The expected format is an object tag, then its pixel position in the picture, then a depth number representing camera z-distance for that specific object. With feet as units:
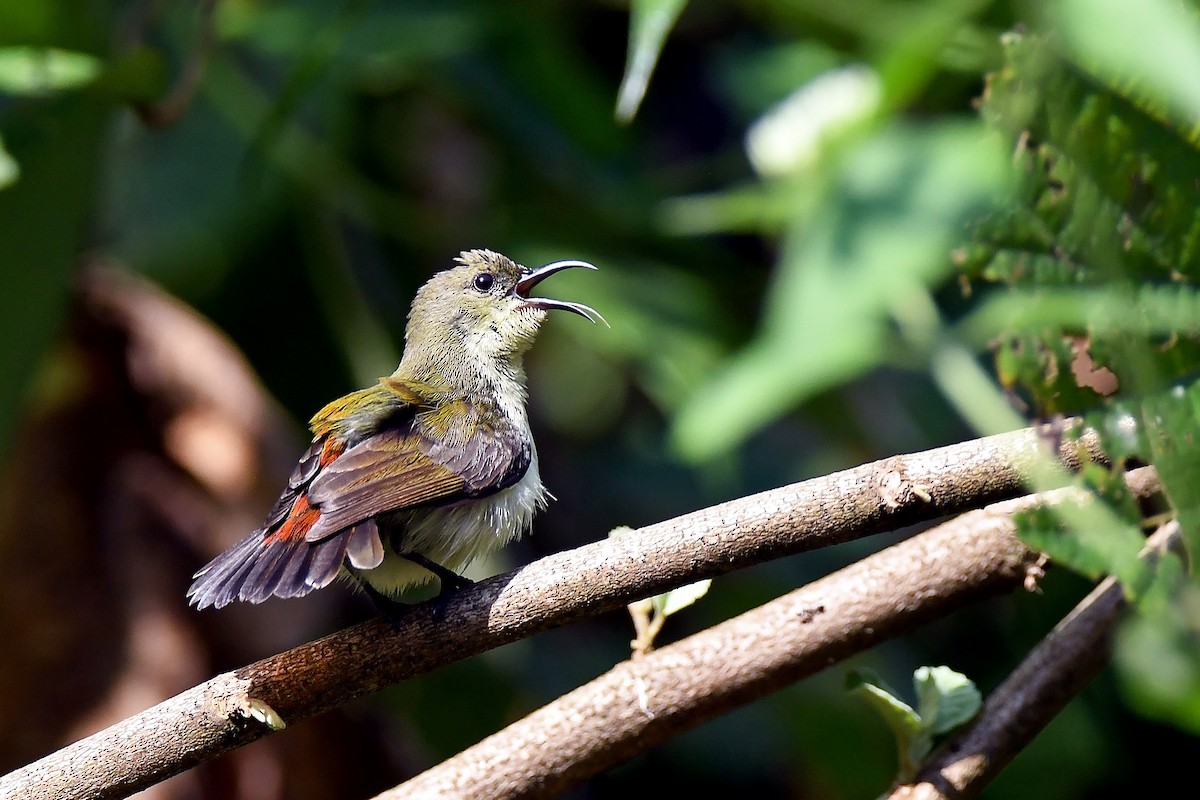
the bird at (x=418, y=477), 16.38
